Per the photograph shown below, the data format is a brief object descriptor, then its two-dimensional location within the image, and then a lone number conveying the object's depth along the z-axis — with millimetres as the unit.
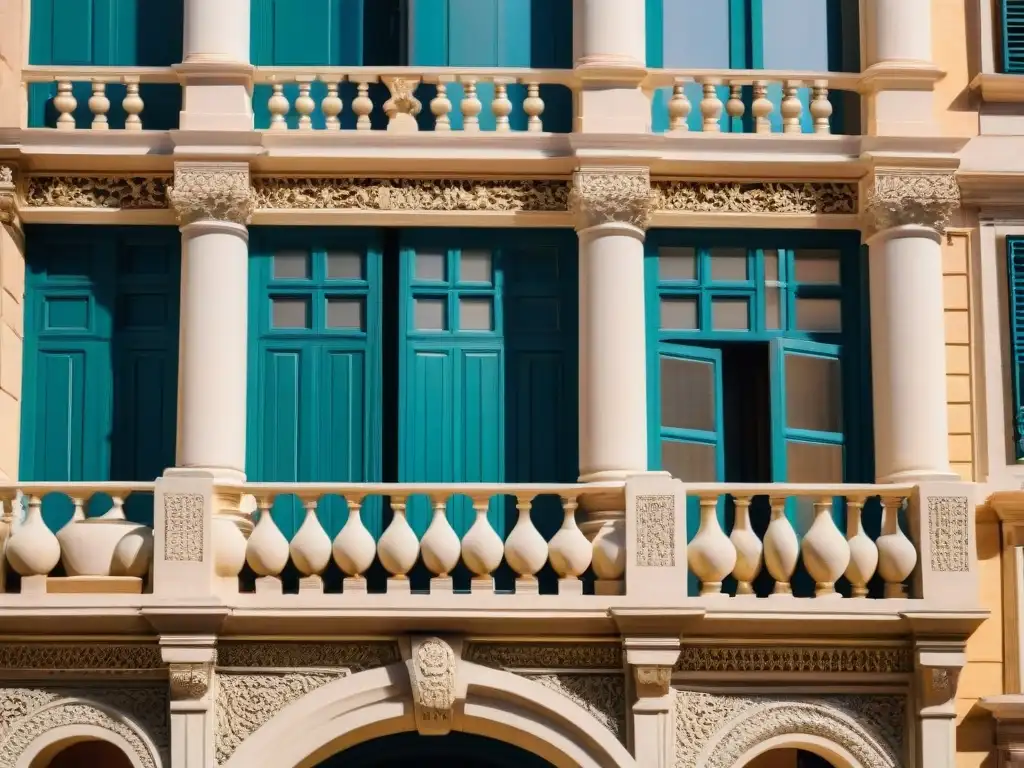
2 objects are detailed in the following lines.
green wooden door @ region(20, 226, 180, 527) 15523
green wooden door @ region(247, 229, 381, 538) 15469
